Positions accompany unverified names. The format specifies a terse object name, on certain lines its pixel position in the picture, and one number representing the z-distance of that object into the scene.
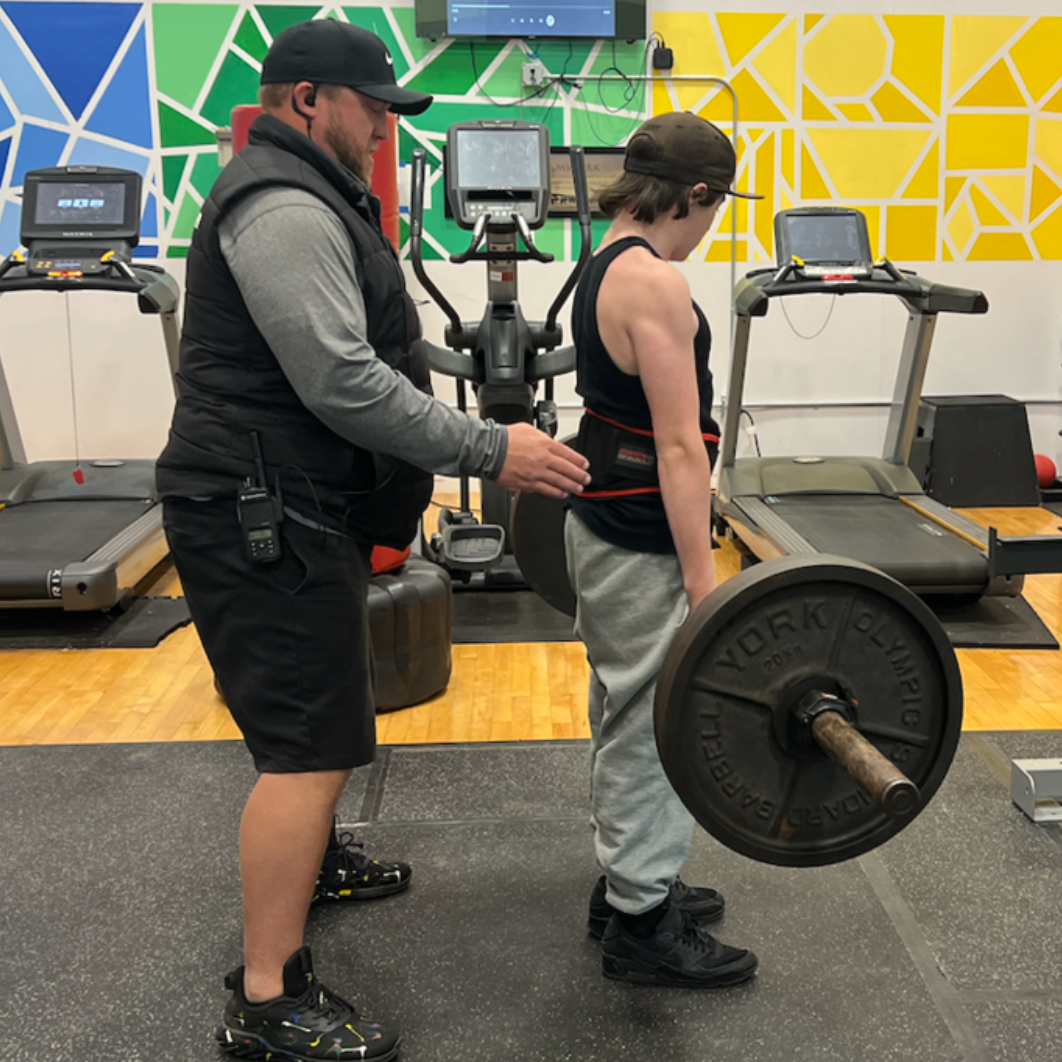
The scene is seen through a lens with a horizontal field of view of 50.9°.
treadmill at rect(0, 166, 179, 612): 4.19
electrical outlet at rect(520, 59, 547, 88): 5.69
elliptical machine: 4.11
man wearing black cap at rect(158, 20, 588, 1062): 1.60
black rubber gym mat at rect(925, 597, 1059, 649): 3.89
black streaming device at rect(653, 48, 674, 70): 5.71
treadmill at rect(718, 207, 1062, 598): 4.22
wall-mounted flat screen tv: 5.56
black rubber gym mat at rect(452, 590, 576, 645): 4.05
